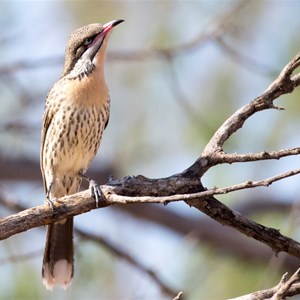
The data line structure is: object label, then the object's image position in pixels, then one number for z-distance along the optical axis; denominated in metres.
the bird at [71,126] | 9.86
